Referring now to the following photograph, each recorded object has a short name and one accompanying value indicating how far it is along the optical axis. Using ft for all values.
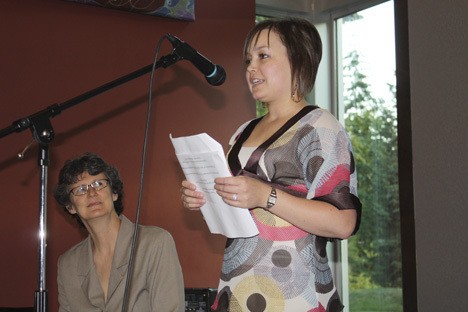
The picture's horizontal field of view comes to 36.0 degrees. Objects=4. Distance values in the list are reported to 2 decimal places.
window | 14.87
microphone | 6.44
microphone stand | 6.07
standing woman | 5.36
